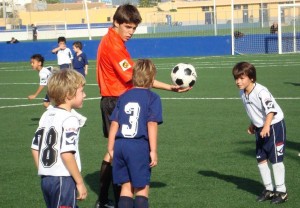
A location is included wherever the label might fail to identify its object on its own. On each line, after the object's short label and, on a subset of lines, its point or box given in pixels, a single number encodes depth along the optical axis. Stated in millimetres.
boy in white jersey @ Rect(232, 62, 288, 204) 7805
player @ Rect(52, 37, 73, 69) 23281
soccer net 40156
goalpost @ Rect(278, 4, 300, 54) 37275
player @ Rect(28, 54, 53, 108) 13883
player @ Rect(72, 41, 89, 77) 21219
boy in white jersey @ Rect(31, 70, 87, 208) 5316
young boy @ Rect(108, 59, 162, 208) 6375
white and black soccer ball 7918
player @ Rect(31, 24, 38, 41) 57991
